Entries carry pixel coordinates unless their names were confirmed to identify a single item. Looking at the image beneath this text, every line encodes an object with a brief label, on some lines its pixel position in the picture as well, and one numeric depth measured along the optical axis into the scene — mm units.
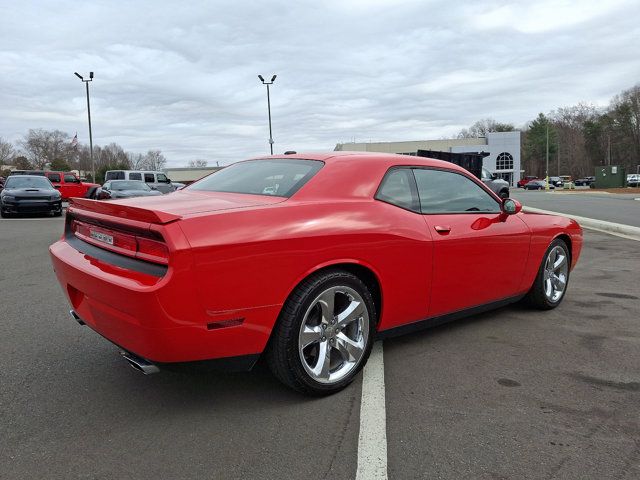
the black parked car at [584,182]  77850
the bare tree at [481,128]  116812
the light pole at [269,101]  33250
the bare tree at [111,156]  94750
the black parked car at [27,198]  16719
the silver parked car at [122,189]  17031
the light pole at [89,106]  38962
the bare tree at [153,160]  97875
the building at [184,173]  83500
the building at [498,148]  81438
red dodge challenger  2611
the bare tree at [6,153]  103000
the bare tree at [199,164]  104181
